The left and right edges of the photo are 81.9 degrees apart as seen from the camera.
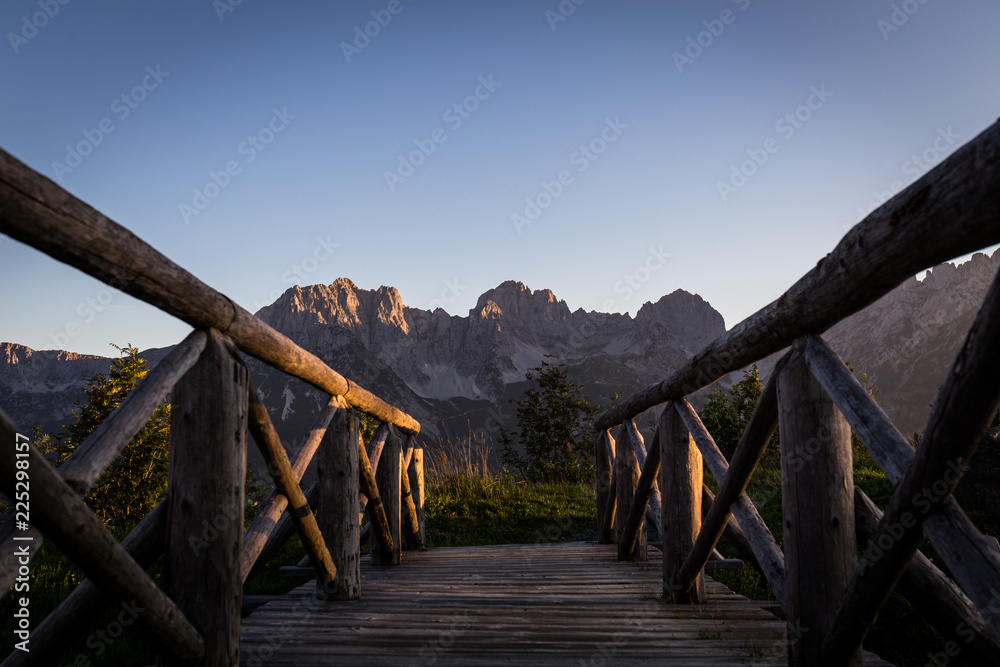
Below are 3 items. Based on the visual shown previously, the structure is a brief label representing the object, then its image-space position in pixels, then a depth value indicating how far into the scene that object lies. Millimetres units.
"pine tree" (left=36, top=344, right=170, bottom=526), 8750
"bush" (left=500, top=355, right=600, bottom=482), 12891
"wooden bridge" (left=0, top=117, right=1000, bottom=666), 1395
